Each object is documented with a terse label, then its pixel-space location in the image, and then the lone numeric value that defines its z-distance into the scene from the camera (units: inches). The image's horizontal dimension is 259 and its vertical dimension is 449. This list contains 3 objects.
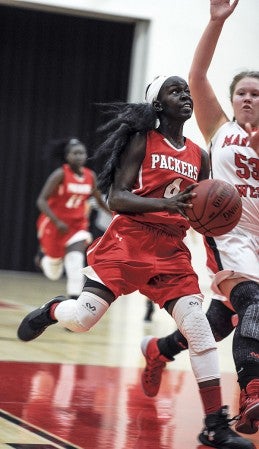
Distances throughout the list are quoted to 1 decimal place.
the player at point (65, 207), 376.2
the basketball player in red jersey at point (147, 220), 183.3
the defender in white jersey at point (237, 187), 184.2
